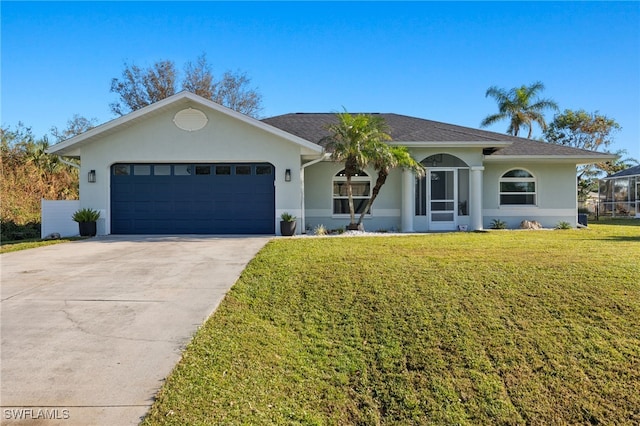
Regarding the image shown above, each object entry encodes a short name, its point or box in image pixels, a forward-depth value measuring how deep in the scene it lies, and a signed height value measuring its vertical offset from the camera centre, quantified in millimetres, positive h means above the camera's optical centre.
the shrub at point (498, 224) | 15766 -527
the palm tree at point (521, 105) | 29625 +7604
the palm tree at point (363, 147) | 12969 +2030
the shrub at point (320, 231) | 13750 -678
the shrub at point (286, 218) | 13172 -230
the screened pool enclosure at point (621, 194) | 26797 +1078
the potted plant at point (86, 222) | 13148 -342
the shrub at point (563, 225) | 15966 -581
